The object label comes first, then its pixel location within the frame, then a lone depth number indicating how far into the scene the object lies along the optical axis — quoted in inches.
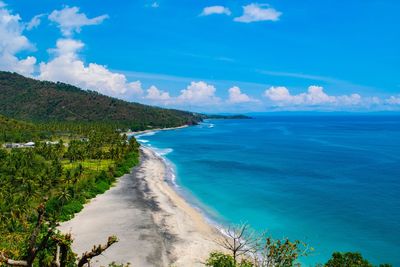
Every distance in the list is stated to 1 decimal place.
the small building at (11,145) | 5601.9
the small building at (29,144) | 5762.8
